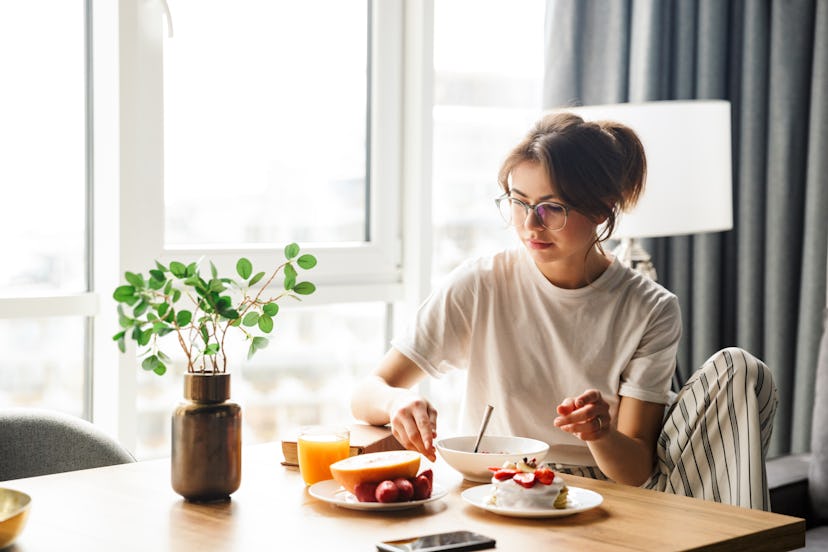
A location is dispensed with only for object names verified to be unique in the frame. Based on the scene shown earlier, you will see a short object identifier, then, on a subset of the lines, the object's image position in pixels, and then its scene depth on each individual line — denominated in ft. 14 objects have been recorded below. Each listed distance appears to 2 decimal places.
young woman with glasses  6.31
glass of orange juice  5.13
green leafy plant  4.49
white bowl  5.10
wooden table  4.16
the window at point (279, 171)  8.28
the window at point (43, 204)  7.75
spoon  5.18
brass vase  4.73
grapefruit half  4.72
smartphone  3.99
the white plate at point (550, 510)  4.52
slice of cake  4.59
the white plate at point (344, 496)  4.61
